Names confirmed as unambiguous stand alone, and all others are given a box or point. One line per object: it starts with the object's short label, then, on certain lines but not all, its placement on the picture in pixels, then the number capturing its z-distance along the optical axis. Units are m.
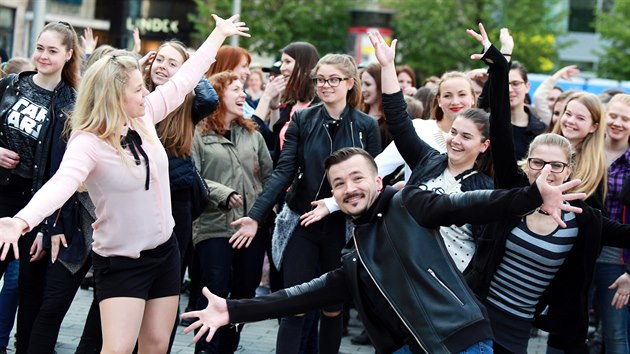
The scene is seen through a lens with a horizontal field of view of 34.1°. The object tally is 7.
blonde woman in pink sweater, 5.01
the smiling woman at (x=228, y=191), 7.09
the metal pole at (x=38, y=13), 19.84
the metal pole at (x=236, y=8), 27.58
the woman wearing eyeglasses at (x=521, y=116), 8.57
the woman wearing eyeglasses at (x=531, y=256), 5.41
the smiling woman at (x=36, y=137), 6.29
